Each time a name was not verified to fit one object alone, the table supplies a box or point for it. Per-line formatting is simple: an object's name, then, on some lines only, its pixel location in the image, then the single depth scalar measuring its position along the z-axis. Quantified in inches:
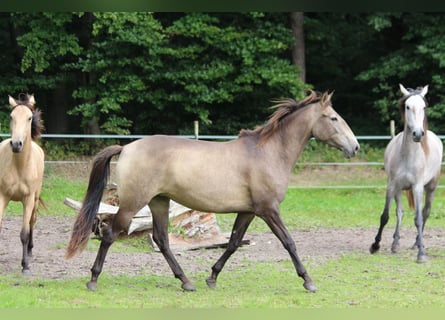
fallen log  667.4
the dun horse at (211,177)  458.9
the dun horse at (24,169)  510.9
